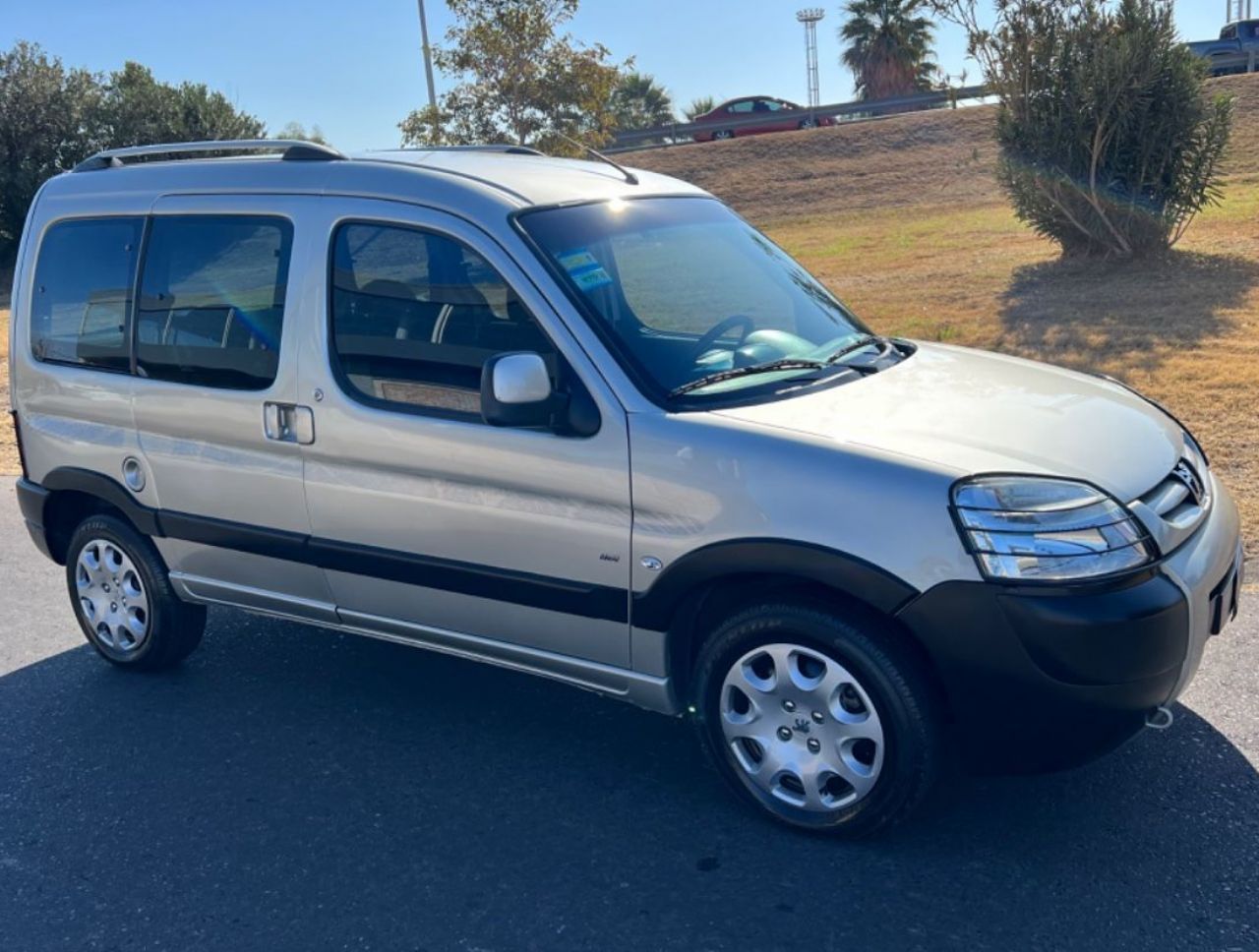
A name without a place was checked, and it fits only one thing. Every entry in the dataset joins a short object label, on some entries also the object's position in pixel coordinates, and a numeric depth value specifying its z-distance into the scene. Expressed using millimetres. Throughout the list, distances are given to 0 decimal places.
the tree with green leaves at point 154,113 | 30891
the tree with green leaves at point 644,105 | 55250
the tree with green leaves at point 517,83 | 16703
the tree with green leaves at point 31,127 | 29531
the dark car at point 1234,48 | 29406
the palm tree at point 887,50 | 44094
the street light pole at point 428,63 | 18250
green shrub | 12078
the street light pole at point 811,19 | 62031
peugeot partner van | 3240
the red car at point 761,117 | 33500
